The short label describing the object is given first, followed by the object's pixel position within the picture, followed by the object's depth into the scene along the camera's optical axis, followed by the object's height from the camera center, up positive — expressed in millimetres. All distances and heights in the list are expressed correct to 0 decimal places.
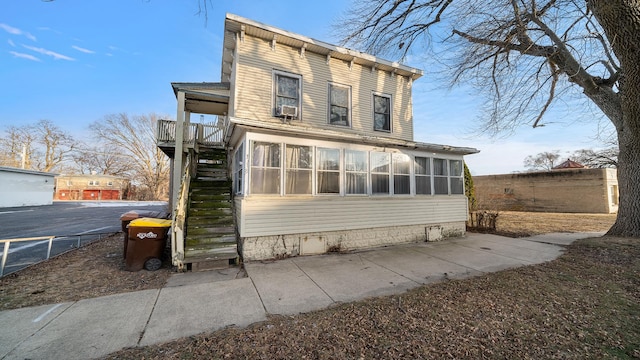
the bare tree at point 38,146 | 29812 +5899
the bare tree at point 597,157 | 24938 +4192
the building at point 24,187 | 17891 +310
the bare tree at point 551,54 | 6656 +4711
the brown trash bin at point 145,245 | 4984 -1114
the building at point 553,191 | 15805 +274
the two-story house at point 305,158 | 5945 +1088
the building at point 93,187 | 33844 +682
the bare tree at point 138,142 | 31844 +6654
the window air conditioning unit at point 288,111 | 7398 +2547
